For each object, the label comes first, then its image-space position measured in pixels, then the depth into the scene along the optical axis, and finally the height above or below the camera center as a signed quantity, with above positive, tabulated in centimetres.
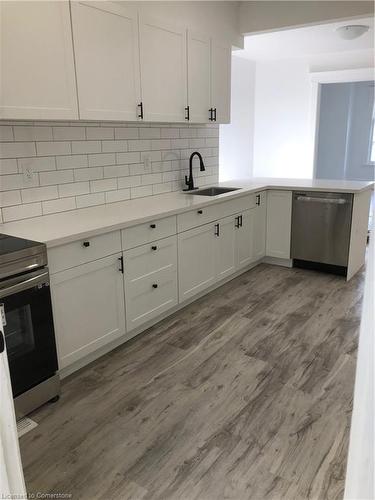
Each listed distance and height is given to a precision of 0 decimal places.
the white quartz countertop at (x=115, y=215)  223 -50
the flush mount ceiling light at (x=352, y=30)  396 +96
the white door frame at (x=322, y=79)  538 +69
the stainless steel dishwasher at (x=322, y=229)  386 -90
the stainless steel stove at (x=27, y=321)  186 -86
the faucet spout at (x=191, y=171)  380 -33
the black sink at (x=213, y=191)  397 -53
